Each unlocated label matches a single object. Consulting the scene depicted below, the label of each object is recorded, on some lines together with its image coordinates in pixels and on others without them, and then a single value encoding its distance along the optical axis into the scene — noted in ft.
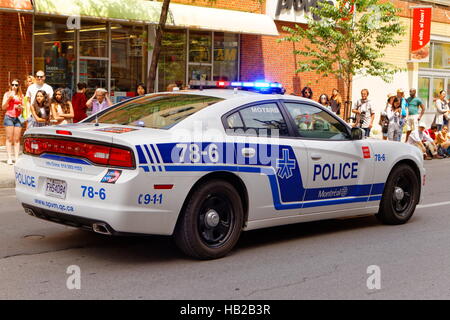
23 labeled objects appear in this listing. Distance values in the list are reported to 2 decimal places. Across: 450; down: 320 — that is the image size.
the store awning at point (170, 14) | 50.80
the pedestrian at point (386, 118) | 58.65
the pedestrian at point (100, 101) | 44.88
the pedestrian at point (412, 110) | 67.76
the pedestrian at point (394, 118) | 57.98
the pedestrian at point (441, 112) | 70.28
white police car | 18.79
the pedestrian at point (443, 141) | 62.85
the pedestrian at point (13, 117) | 44.16
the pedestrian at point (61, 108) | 43.55
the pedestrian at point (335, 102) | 58.62
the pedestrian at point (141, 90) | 47.19
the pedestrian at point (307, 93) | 51.46
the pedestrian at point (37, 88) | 45.83
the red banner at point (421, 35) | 87.51
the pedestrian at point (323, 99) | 52.20
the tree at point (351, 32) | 61.52
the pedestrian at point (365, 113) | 57.03
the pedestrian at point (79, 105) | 46.09
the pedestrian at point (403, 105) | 61.36
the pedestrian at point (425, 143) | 59.67
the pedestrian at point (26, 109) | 44.88
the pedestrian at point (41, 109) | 42.78
